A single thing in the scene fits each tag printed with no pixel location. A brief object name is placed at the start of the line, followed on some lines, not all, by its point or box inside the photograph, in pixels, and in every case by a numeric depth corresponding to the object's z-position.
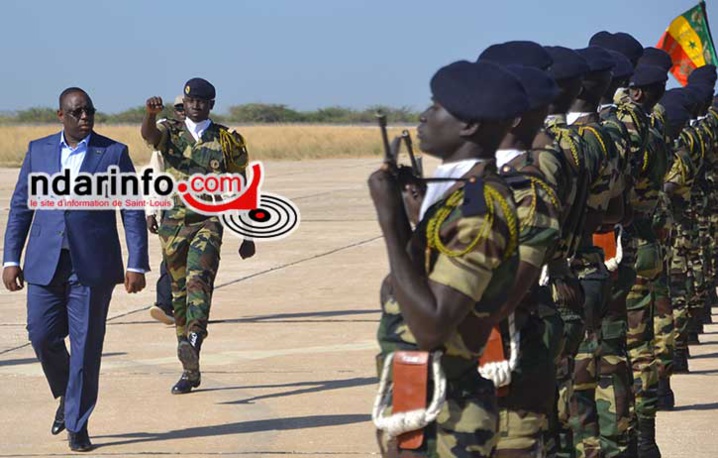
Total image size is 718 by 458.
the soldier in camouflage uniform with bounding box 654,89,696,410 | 17.87
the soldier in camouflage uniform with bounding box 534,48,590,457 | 11.17
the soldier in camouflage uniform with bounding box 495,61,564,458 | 9.52
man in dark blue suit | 16.08
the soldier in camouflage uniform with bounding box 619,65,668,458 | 15.24
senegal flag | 32.41
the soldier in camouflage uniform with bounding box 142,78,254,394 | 19.52
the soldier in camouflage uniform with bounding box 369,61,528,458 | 7.70
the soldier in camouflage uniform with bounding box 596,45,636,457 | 13.63
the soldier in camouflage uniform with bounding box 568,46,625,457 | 12.57
